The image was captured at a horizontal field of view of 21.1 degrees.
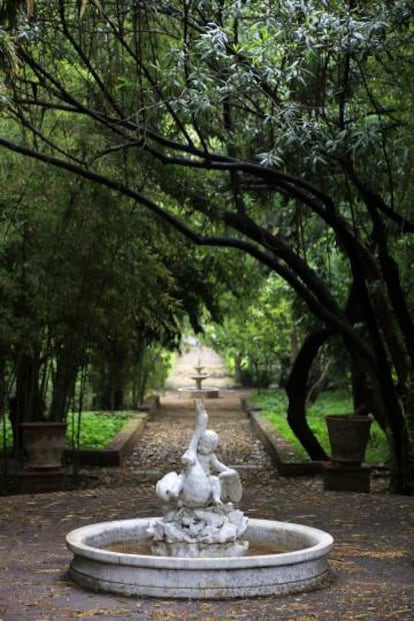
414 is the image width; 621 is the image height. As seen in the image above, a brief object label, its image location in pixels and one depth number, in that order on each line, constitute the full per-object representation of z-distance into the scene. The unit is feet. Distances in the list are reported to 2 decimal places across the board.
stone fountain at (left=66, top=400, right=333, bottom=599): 23.40
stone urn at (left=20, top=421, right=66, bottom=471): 44.80
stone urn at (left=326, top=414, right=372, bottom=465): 45.93
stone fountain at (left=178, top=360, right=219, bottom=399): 117.52
